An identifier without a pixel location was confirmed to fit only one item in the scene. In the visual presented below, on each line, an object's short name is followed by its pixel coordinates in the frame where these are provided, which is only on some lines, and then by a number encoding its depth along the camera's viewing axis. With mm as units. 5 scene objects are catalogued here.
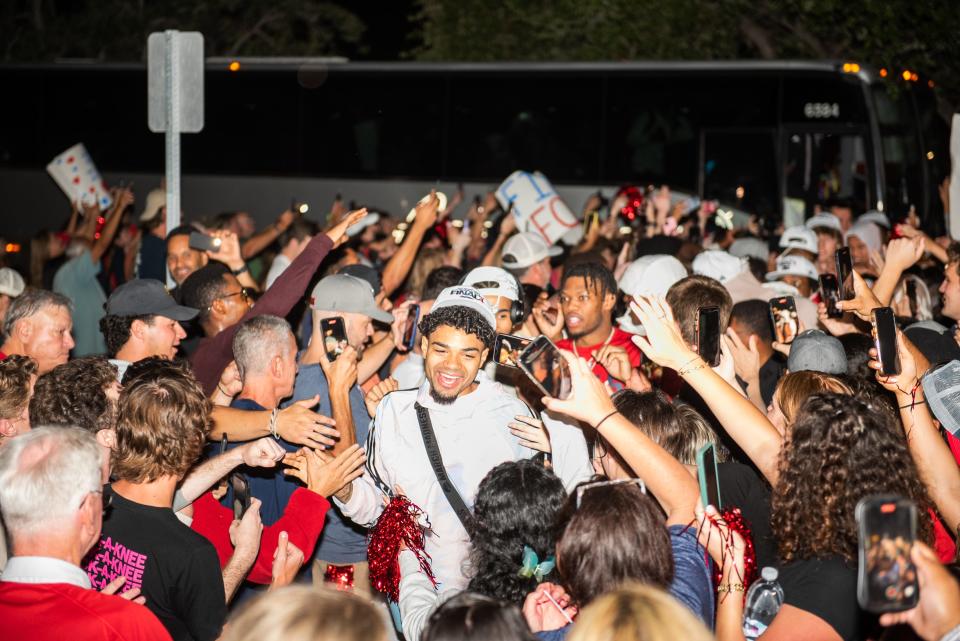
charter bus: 16469
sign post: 7133
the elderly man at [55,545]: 2959
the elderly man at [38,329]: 6062
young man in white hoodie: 4340
